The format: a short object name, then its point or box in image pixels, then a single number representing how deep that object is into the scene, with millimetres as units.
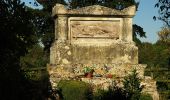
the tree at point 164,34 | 37937
